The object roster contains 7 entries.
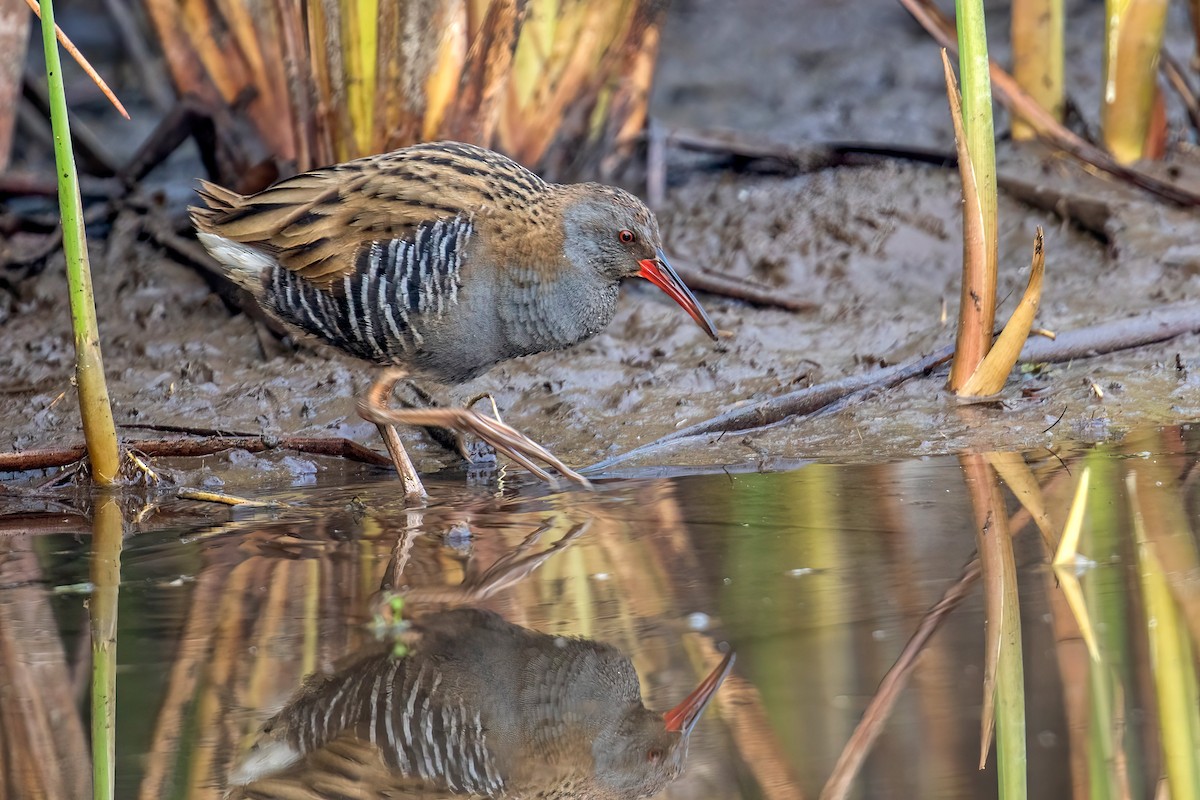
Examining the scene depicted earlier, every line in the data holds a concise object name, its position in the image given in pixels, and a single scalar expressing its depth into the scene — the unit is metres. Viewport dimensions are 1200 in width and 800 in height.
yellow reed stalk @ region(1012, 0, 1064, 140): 11.23
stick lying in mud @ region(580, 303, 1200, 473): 8.49
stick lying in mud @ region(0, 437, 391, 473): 8.07
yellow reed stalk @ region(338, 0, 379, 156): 9.41
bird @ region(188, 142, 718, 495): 8.03
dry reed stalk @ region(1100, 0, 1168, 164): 10.54
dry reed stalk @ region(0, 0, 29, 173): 10.47
